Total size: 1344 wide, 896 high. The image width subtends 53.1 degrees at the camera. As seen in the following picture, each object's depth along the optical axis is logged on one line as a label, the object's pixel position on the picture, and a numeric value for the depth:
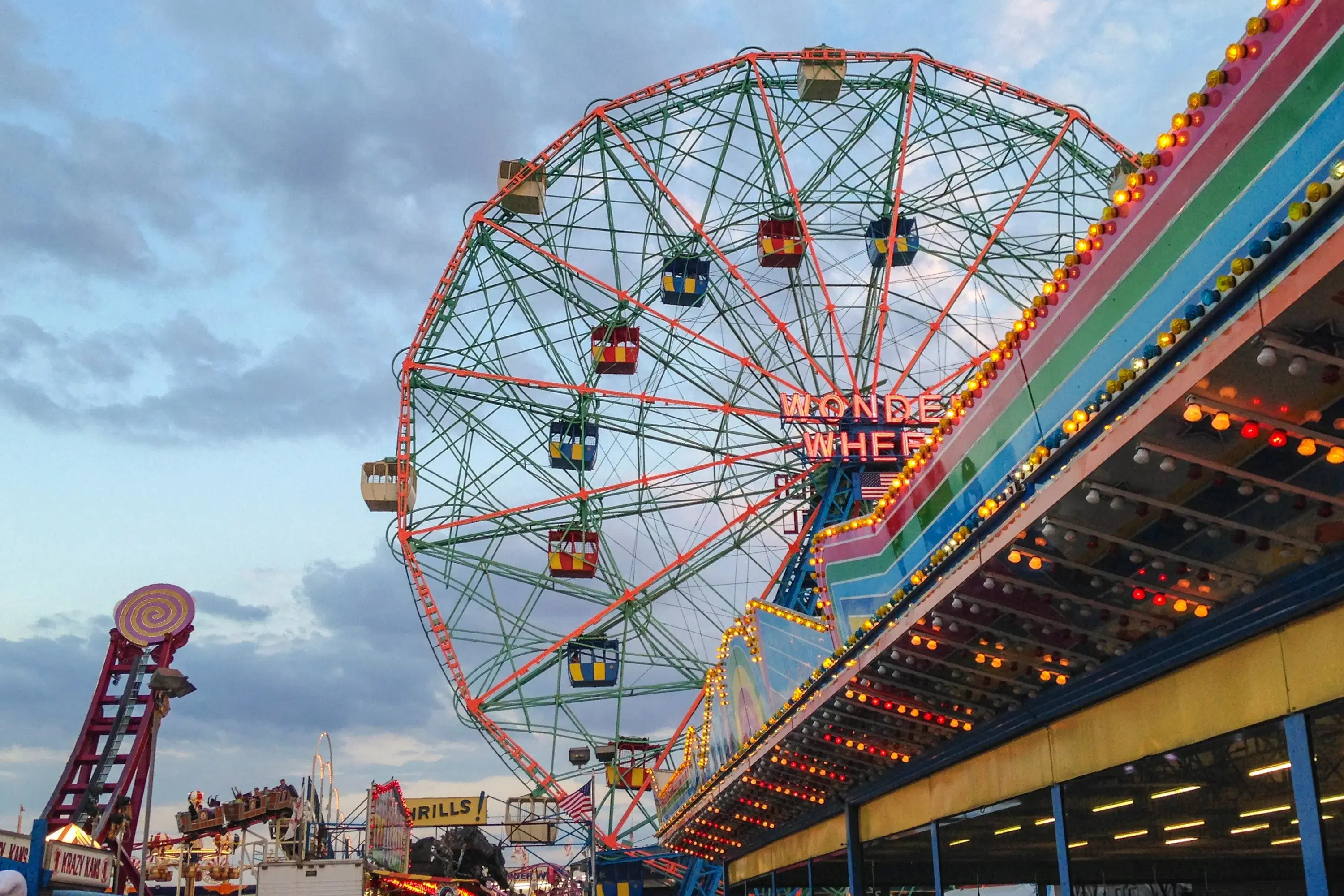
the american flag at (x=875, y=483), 30.55
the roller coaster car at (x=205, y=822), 40.09
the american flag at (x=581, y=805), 34.16
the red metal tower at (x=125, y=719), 36.25
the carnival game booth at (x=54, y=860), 12.42
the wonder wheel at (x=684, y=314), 32.75
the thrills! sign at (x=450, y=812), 47.03
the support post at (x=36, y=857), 12.49
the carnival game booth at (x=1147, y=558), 6.23
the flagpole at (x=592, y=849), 30.81
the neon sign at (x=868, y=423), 30.69
